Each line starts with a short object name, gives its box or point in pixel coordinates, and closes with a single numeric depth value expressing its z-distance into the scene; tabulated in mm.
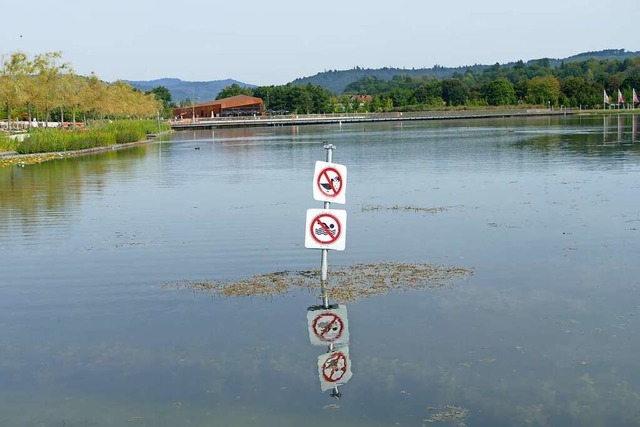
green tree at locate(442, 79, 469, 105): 176625
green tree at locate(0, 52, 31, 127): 50594
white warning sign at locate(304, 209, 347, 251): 10242
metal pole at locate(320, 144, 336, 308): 10250
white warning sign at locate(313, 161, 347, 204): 10109
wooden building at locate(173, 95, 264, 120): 170750
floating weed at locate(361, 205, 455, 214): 18348
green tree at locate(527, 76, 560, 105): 159750
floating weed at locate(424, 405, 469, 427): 6320
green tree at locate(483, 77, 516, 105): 165375
